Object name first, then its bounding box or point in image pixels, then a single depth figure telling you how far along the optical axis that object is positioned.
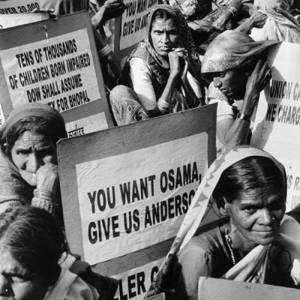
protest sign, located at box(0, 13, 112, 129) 6.03
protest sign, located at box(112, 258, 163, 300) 4.67
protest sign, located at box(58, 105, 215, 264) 4.40
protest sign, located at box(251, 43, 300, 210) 5.75
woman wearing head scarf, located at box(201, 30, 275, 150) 5.91
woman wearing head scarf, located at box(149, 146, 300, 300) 4.53
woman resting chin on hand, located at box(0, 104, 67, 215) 5.10
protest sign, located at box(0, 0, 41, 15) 8.34
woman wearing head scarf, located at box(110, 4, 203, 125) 6.94
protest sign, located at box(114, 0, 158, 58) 8.09
